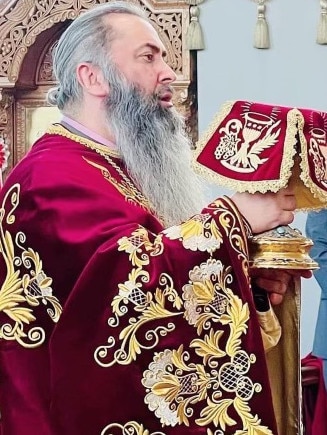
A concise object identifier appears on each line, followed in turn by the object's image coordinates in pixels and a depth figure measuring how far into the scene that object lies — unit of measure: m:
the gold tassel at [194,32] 4.32
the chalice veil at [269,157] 1.58
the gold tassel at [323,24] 4.19
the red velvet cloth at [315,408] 3.04
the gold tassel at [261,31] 4.25
